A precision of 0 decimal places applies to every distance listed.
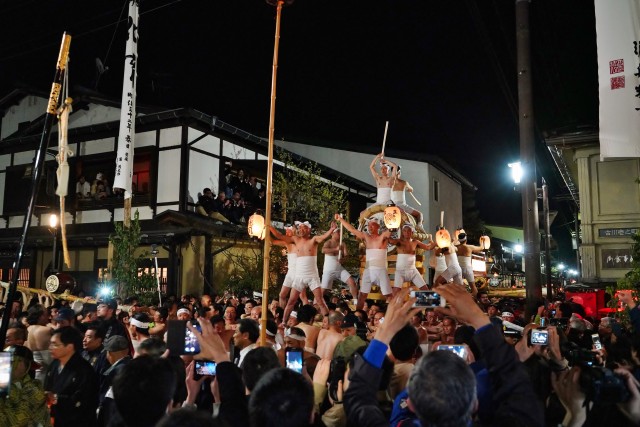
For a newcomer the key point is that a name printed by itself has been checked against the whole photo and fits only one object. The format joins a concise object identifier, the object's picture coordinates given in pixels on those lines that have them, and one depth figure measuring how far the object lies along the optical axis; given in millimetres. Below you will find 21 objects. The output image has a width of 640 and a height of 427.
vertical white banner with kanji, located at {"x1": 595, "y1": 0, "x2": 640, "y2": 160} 9344
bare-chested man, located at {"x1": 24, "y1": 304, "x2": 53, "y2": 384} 6829
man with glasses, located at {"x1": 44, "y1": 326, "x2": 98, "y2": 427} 4844
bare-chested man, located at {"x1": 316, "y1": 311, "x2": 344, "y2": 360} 6383
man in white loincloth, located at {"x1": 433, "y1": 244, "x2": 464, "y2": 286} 16016
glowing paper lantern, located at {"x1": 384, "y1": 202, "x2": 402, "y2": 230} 13953
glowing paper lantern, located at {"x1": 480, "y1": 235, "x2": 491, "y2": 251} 18956
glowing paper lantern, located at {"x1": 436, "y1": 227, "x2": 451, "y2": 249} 15945
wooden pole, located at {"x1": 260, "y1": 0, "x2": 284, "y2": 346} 5929
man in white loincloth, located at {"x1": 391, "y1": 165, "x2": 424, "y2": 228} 16734
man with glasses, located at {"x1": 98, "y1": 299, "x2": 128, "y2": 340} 8148
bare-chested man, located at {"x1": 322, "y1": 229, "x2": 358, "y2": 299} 13953
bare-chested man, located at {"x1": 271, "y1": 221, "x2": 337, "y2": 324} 13031
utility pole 11656
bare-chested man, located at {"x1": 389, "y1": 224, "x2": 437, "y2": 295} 14172
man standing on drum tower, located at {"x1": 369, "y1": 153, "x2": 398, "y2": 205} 15883
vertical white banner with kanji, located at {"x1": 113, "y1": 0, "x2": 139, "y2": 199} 17000
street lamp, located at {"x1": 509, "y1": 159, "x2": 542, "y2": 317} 11625
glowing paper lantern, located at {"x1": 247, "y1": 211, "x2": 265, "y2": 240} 12781
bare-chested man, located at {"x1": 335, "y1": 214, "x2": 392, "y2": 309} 13422
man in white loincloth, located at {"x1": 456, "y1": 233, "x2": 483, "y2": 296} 17531
